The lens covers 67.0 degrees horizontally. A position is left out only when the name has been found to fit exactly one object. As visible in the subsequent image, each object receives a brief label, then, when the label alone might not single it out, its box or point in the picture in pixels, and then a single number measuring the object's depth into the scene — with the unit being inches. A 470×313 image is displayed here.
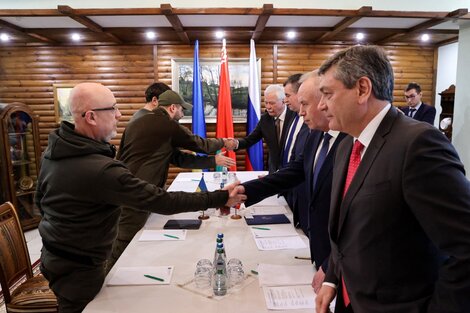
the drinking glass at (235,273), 61.1
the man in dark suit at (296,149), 85.9
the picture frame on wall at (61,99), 233.0
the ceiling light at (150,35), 209.5
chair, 80.0
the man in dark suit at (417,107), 208.4
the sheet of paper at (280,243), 76.7
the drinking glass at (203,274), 60.7
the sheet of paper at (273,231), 84.2
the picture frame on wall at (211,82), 231.8
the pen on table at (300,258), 70.6
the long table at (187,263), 54.3
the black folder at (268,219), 93.0
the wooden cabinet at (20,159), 183.0
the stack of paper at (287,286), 54.5
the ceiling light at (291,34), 210.9
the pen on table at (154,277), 62.8
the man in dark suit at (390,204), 33.7
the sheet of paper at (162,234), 83.7
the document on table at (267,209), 103.5
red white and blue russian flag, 223.9
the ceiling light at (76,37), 212.6
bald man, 62.3
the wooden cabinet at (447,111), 213.8
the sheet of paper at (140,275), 61.8
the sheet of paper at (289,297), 53.9
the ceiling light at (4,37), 210.7
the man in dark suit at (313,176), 65.3
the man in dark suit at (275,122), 145.3
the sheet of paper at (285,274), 61.1
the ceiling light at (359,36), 217.6
